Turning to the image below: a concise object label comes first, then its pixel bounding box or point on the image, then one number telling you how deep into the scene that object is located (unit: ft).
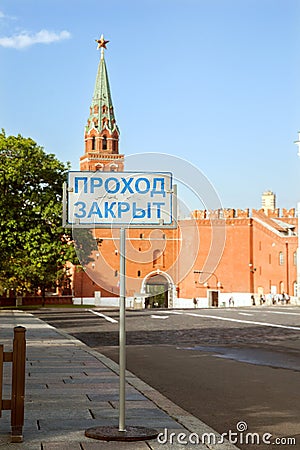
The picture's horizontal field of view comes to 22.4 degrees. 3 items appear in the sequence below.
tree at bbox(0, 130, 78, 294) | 117.91
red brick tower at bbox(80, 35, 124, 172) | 357.20
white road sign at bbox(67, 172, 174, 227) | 24.04
